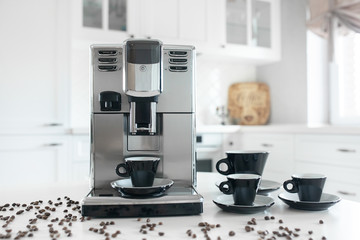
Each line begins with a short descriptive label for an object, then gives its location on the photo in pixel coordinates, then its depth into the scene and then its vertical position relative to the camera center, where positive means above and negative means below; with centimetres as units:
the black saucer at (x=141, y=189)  71 -13
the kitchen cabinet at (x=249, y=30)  311 +86
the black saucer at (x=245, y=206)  66 -16
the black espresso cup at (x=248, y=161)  85 -9
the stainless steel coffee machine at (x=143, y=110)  80 +4
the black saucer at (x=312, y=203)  69 -16
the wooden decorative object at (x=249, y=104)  347 +20
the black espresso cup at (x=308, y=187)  71 -13
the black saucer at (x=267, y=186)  87 -16
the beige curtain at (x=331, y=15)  272 +88
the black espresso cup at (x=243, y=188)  68 -12
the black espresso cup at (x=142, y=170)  74 -9
